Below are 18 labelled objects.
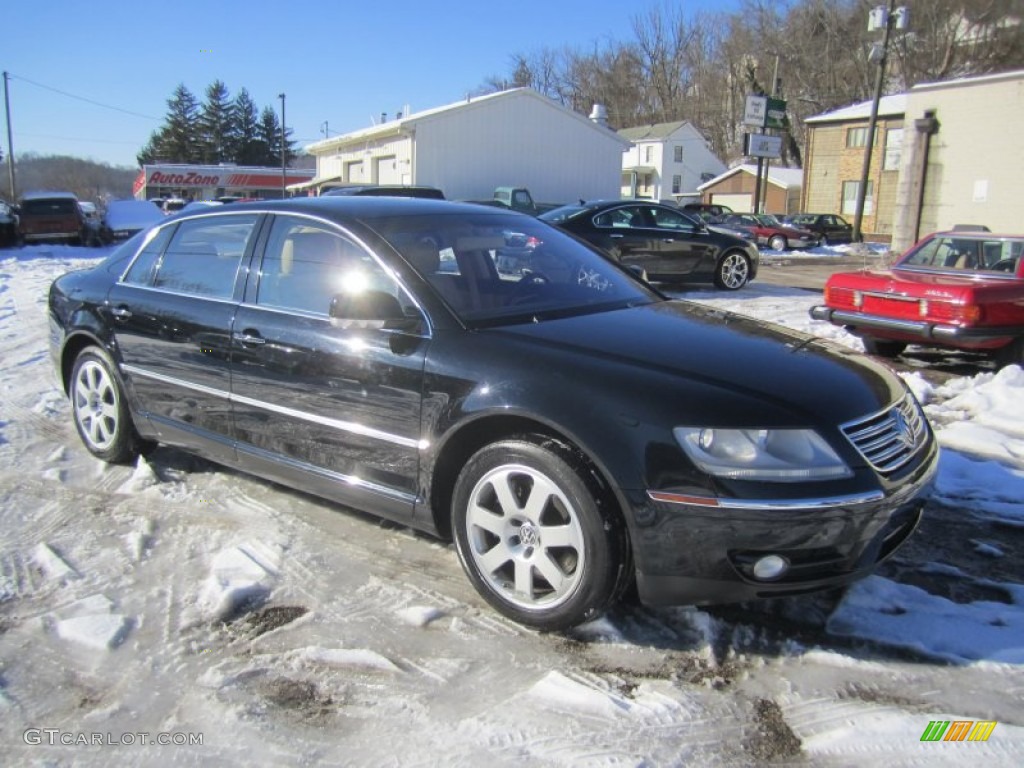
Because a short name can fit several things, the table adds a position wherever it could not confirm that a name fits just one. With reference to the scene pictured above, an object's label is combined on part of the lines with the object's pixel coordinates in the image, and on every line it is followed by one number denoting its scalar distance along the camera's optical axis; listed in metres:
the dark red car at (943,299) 6.83
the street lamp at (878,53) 28.50
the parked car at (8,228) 23.16
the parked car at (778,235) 28.97
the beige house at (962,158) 21.33
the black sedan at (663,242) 12.39
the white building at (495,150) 30.73
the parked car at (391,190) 15.66
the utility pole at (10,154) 44.13
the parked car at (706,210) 36.25
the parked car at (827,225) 31.53
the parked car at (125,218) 24.50
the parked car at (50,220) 23.81
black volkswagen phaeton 2.55
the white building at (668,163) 62.09
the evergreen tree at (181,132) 90.44
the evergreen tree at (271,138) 94.44
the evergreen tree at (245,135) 92.25
